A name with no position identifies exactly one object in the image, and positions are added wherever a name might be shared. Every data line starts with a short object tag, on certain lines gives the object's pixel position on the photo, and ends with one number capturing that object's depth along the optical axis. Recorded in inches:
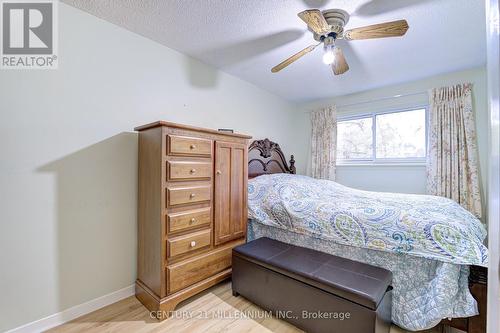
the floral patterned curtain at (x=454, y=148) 100.9
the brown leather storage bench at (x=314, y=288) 50.1
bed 53.0
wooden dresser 65.1
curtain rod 117.1
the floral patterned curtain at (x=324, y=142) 142.7
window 120.7
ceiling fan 57.4
